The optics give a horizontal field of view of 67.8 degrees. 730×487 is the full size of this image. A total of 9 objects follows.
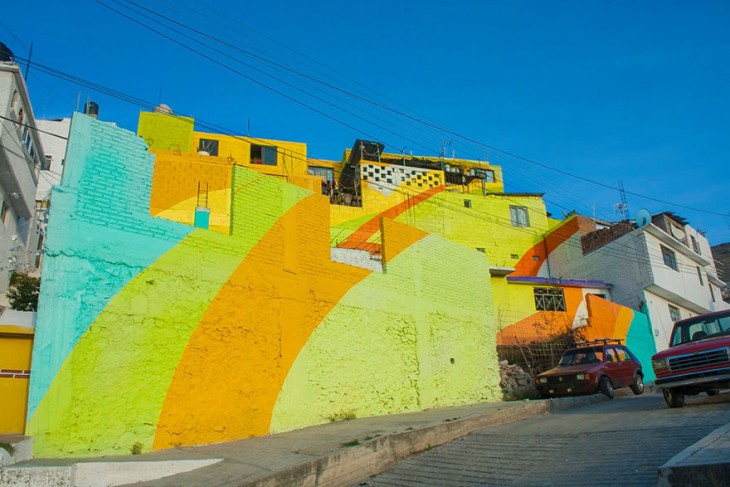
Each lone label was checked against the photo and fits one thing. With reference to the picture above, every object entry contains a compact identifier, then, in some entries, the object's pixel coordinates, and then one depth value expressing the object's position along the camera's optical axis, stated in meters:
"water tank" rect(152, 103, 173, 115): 33.69
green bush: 13.03
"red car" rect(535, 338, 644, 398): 14.69
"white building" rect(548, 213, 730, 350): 27.61
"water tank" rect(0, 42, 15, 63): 21.16
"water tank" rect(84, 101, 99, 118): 35.78
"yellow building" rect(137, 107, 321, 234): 21.22
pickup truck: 9.98
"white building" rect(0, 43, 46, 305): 19.19
